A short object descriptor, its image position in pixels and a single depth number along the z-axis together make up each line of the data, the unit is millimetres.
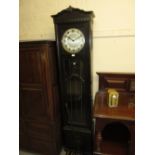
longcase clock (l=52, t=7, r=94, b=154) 2039
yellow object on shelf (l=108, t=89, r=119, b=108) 2027
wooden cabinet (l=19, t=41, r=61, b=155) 2076
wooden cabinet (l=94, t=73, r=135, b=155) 1767
